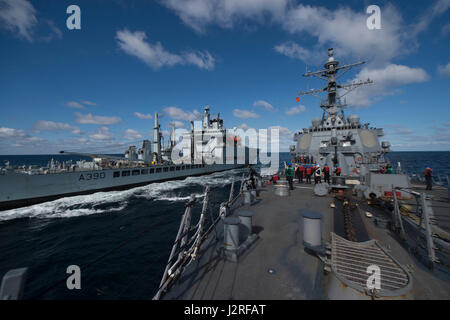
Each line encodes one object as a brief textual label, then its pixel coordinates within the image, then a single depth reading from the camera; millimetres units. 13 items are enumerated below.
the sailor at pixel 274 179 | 14983
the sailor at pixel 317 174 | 12695
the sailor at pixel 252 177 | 11095
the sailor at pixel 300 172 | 14998
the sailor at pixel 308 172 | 14867
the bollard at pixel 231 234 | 4234
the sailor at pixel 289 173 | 11687
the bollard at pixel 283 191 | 10344
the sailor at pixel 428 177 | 11715
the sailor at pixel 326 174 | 12812
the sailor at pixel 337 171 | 12840
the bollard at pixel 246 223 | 5121
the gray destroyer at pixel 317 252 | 3039
